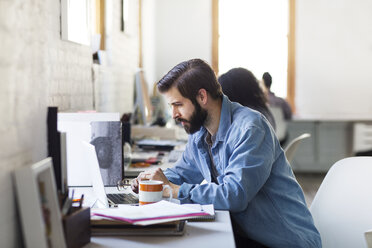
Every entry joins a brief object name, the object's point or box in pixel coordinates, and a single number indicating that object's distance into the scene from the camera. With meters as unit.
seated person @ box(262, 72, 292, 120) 6.12
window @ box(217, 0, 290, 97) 6.86
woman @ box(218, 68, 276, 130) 3.11
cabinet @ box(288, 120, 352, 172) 6.58
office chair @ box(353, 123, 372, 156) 6.36
